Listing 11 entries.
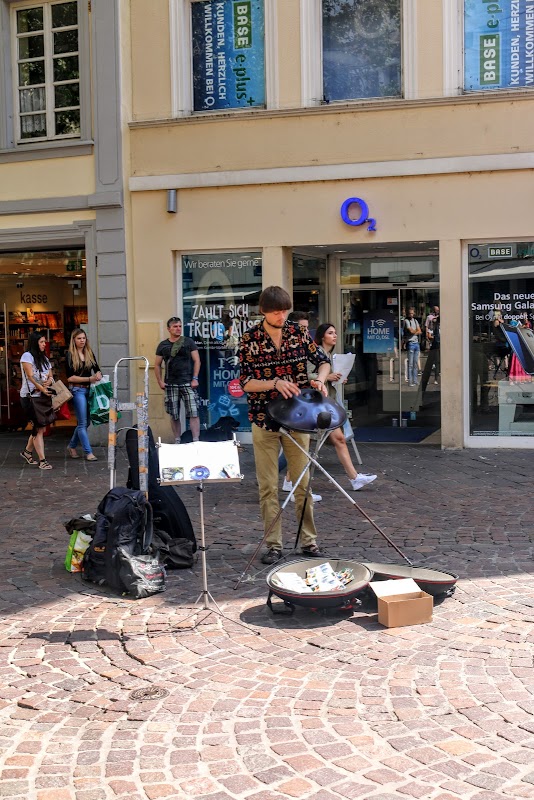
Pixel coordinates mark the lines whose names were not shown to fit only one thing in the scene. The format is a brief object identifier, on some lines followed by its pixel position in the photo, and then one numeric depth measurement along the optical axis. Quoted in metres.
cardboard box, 5.89
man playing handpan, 7.16
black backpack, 6.74
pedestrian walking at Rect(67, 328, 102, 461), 13.11
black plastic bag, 6.70
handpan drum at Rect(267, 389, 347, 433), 6.70
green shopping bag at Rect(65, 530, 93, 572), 7.30
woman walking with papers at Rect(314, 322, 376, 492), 9.99
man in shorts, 13.01
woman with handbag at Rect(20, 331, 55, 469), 12.59
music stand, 6.25
